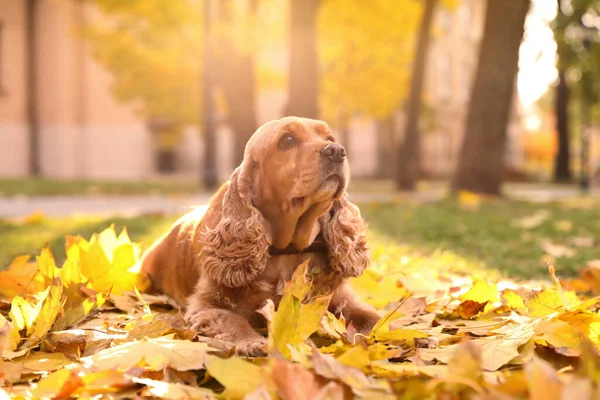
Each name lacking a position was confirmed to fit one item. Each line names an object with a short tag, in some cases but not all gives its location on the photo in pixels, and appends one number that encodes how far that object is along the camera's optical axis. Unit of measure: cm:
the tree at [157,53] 1770
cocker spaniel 270
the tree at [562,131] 2494
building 2498
